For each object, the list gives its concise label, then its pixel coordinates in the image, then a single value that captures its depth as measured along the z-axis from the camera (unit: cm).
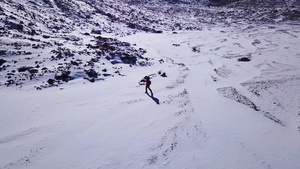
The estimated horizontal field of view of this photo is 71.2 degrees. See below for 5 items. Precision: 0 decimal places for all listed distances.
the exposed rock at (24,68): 1763
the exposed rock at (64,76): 1755
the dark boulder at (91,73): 1909
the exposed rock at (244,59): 2663
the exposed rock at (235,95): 1615
